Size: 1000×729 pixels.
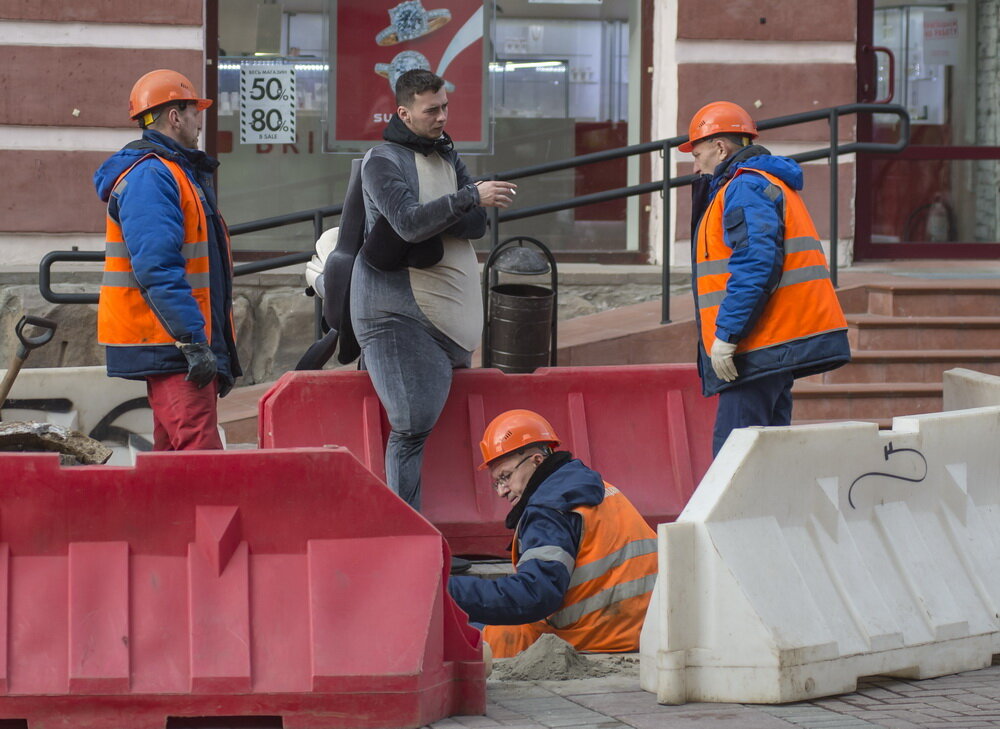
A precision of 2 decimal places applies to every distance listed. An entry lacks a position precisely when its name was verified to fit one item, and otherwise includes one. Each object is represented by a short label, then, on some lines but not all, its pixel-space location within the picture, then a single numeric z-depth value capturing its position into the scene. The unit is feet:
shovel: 45.44
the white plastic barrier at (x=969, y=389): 44.07
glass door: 78.74
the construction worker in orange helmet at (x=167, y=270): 37.78
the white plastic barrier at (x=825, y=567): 31.99
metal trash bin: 53.36
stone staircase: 59.57
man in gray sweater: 41.73
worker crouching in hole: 35.14
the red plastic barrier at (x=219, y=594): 30.12
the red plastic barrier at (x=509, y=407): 46.62
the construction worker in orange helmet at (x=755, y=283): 39.88
